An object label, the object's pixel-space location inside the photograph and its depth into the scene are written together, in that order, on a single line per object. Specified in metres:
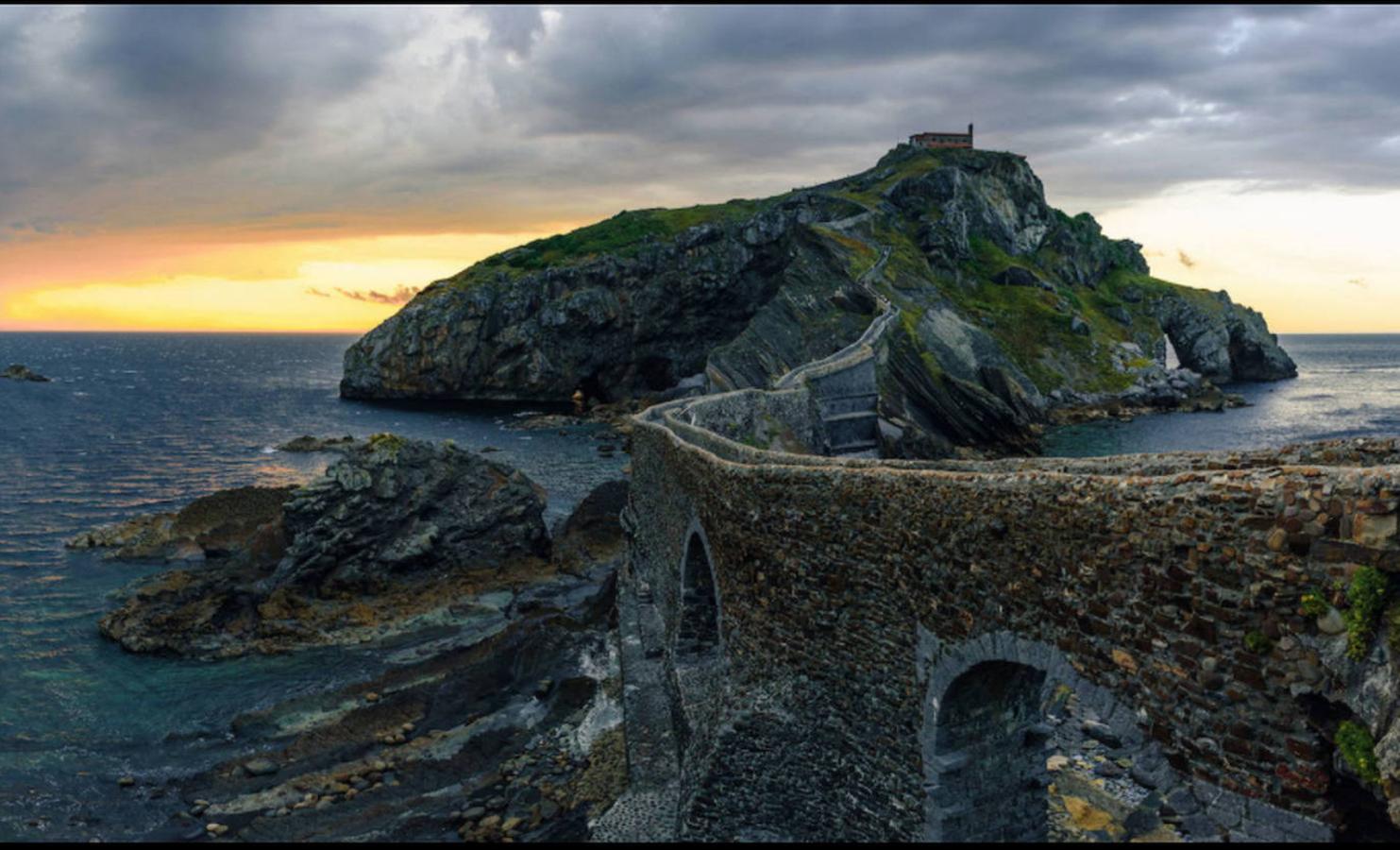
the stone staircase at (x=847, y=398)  48.75
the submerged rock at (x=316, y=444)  74.62
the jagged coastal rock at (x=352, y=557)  31.59
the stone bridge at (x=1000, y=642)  7.57
